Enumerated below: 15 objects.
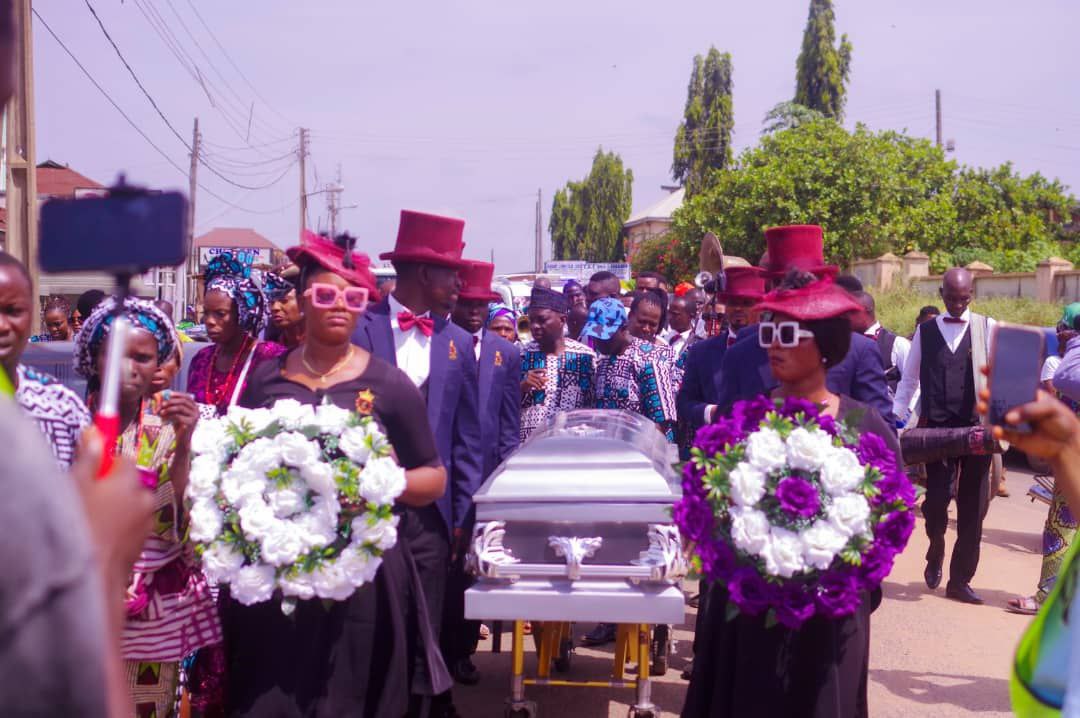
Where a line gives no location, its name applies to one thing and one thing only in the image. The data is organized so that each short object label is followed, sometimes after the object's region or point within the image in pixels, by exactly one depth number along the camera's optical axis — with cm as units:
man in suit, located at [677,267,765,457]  616
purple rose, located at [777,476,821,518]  365
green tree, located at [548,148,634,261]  9000
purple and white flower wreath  365
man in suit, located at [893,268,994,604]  811
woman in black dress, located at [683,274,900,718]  391
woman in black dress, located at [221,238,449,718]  388
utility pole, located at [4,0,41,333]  932
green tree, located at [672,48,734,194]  6544
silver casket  457
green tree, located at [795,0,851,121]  5559
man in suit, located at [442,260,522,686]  586
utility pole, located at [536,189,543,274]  9348
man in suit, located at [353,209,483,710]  518
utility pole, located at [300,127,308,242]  4425
